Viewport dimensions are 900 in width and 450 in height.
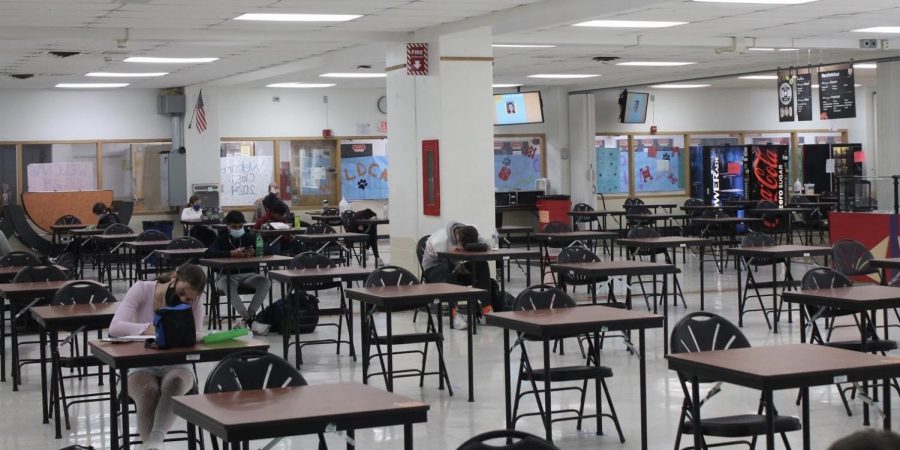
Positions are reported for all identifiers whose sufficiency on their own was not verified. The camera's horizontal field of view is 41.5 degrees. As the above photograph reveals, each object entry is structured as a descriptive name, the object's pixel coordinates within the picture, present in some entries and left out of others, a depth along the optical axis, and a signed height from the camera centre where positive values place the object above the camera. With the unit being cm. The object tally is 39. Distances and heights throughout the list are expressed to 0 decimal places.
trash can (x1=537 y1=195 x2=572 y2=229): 2291 -30
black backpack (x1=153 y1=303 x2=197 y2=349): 576 -60
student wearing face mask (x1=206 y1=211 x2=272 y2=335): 1130 -70
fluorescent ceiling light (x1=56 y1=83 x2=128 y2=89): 2058 +210
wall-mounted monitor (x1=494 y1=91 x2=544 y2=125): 2247 +167
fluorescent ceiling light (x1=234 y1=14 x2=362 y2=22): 1246 +194
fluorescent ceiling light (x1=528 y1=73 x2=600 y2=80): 2123 +214
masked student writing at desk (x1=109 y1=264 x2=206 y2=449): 617 -91
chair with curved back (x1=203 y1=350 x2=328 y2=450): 488 -72
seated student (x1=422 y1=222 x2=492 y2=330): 1157 -67
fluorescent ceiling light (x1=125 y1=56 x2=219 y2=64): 1654 +204
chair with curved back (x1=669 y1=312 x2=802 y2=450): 521 -76
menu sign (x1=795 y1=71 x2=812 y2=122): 1666 +133
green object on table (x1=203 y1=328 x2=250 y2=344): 593 -67
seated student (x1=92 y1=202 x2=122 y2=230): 1792 -15
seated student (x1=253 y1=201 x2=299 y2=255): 1612 -25
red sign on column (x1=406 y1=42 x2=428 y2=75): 1366 +161
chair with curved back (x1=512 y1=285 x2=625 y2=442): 663 -99
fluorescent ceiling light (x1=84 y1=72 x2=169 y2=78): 1866 +206
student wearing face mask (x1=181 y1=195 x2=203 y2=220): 1964 -11
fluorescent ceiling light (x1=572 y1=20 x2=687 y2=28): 1385 +201
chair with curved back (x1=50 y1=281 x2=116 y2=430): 733 -89
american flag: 2142 +156
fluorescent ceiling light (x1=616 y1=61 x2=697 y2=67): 1913 +209
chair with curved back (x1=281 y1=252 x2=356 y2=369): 998 -74
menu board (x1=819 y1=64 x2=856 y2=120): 1647 +134
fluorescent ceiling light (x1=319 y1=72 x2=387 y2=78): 1983 +210
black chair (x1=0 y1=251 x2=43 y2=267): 1073 -47
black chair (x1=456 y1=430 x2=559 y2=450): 368 -77
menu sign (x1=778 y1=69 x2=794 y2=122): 1708 +137
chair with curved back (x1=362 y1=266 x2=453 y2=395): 813 -95
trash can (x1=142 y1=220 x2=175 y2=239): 2162 -39
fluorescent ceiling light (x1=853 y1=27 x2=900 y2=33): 1511 +201
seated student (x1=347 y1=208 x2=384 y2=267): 1841 -48
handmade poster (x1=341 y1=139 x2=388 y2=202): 2331 +57
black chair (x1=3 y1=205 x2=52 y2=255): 1950 -44
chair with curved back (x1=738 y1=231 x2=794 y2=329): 1122 -77
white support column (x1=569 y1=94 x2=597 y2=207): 2370 +96
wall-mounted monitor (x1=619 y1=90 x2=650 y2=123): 2384 +174
